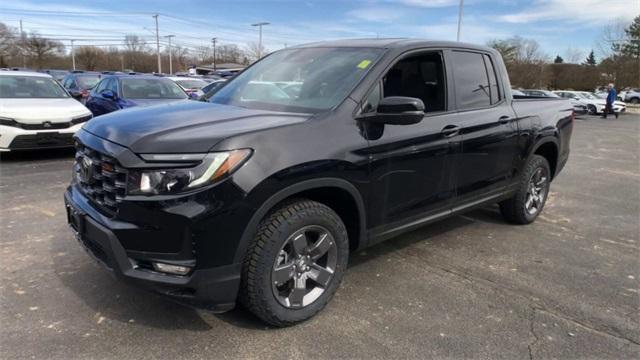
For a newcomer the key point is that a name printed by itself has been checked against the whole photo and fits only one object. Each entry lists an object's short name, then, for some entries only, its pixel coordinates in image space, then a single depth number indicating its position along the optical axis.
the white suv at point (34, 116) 7.82
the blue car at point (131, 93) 9.63
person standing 27.62
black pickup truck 2.61
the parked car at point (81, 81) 14.88
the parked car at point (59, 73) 27.27
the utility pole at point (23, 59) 73.75
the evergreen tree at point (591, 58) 88.19
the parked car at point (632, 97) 49.41
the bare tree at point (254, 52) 64.75
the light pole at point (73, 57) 79.94
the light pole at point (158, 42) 68.72
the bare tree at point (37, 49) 73.00
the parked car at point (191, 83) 15.13
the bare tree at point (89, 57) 82.31
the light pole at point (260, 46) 59.47
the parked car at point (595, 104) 29.82
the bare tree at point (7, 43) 72.31
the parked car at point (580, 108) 29.43
